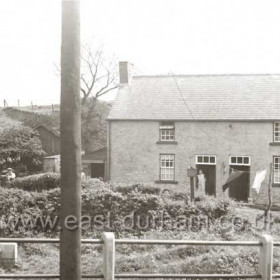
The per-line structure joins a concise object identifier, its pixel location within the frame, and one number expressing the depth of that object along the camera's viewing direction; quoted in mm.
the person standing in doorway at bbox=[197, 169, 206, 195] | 27961
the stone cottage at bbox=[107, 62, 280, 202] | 29297
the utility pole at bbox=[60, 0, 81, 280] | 5223
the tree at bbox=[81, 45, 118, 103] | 53000
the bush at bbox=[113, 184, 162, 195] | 19469
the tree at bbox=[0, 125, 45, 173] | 35188
